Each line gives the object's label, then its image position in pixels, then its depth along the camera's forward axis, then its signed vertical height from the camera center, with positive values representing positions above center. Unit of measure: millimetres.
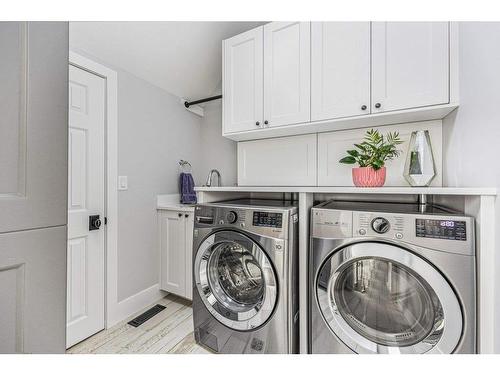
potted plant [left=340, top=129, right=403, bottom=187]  1380 +136
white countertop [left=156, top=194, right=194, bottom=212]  2008 -170
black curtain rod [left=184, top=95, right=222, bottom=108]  2284 +875
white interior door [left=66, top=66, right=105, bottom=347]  1567 -125
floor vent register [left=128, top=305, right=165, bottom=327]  1826 -1077
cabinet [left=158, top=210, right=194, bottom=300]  1981 -573
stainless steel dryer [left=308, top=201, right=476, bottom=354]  950 -432
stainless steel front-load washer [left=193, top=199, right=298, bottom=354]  1267 -558
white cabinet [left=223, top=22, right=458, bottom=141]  1271 +711
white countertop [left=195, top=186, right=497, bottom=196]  950 -13
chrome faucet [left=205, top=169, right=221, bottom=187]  2268 +122
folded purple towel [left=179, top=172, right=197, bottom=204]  2293 -26
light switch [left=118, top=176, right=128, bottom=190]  1837 +29
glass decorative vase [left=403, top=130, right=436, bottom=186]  1338 +157
